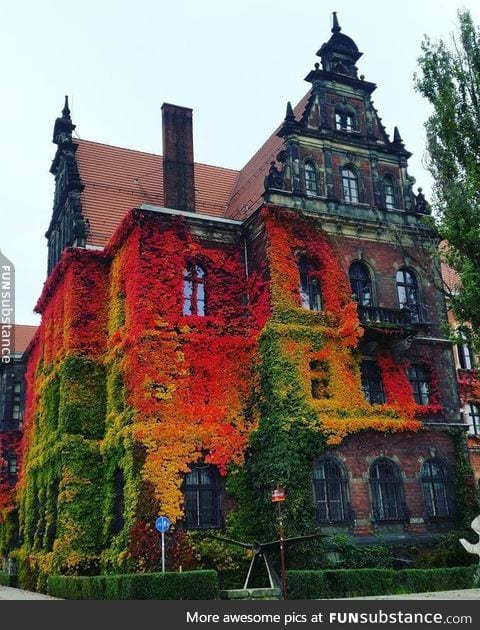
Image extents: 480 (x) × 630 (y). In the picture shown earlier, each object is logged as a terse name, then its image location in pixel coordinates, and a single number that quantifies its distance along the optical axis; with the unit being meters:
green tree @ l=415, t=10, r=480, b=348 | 24.12
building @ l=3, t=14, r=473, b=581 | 26.05
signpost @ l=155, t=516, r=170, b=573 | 23.30
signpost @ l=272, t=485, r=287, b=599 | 19.62
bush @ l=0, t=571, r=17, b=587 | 34.12
